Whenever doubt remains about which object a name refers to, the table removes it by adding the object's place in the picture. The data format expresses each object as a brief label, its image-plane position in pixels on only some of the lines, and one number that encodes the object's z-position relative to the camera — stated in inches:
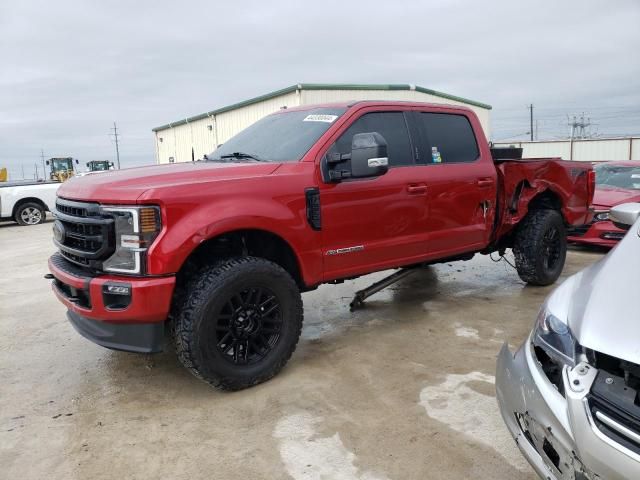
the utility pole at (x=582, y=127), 1942.2
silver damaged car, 63.3
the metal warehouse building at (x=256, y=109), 739.4
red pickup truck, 119.9
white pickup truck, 561.0
